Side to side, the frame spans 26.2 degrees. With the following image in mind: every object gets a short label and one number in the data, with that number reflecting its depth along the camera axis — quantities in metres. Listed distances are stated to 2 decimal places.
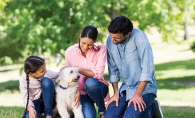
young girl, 6.04
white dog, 6.07
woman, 6.17
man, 5.70
